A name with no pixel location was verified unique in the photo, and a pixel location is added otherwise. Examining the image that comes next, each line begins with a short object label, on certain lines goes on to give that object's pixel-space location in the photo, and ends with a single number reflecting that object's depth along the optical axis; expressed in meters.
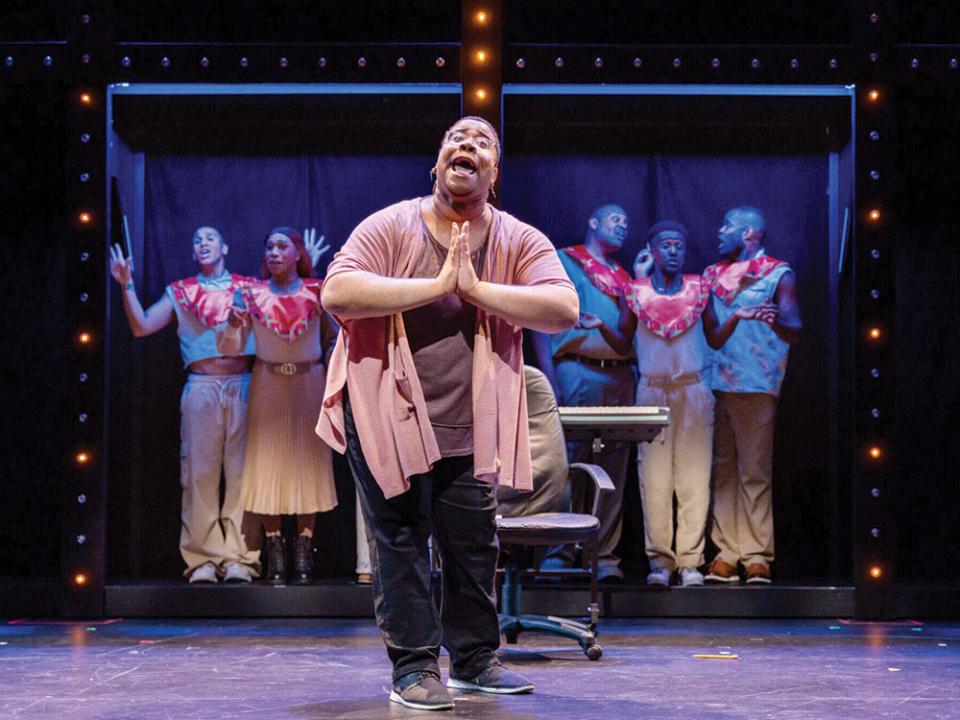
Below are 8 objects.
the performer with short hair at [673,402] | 6.13
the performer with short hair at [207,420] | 6.12
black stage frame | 5.73
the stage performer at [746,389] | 6.16
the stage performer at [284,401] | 6.07
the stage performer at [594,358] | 6.22
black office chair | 4.76
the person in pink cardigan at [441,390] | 3.36
